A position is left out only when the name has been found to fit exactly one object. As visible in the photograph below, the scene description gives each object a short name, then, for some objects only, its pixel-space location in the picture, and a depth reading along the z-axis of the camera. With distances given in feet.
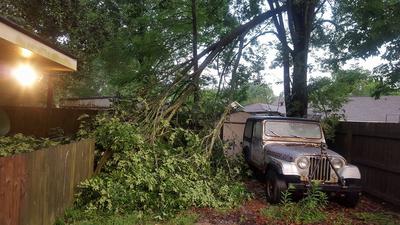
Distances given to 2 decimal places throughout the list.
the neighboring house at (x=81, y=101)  90.70
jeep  25.13
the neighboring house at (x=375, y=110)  119.75
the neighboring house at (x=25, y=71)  17.68
